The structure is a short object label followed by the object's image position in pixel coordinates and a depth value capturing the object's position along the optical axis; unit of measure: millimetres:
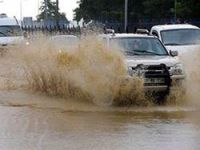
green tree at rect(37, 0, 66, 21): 112094
